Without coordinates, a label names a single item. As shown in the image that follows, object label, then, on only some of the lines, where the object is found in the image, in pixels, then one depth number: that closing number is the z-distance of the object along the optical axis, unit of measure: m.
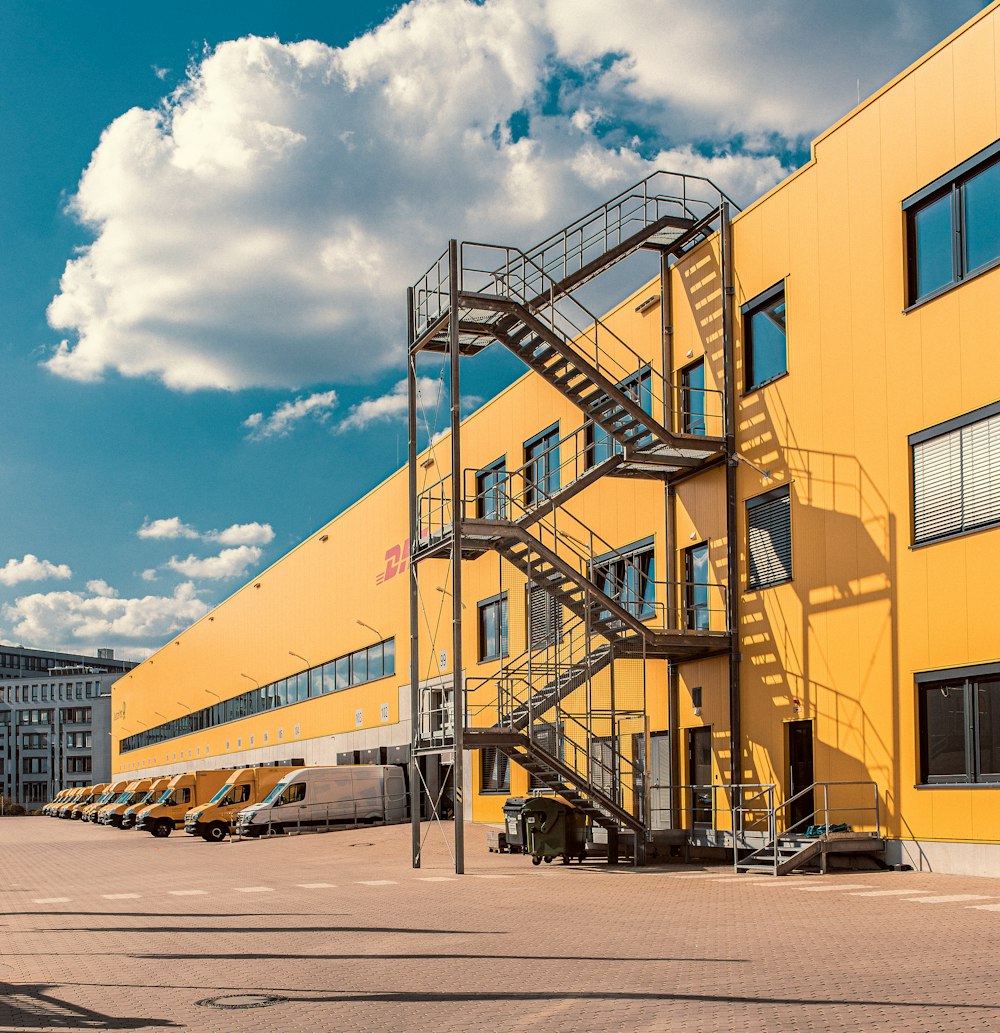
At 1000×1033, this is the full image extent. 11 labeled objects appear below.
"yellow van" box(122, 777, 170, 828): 51.49
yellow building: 18.78
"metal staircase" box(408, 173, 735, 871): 23.50
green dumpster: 23.33
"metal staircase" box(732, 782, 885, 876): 19.58
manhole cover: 9.58
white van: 38.84
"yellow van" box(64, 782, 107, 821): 73.12
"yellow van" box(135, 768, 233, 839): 44.78
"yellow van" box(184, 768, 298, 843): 40.00
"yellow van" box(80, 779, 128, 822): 62.06
